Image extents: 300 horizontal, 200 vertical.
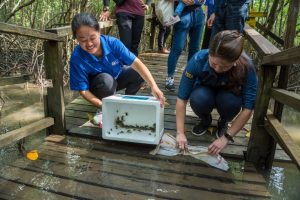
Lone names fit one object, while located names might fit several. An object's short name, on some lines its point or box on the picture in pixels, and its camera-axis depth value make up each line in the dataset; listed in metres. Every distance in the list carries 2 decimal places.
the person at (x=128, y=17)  3.54
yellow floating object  2.15
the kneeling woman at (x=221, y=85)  1.84
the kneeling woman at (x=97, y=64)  2.25
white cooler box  2.29
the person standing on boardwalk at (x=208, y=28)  3.44
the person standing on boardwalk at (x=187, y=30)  3.33
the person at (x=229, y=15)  2.88
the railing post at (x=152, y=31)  7.09
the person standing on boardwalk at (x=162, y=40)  6.35
